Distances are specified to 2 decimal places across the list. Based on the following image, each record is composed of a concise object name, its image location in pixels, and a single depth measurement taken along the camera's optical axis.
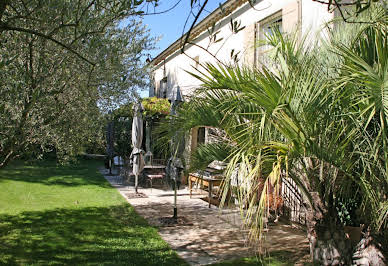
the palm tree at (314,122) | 2.76
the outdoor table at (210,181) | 8.30
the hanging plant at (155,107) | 11.61
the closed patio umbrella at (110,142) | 13.41
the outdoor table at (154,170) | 10.98
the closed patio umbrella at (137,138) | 9.30
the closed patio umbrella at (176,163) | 7.55
